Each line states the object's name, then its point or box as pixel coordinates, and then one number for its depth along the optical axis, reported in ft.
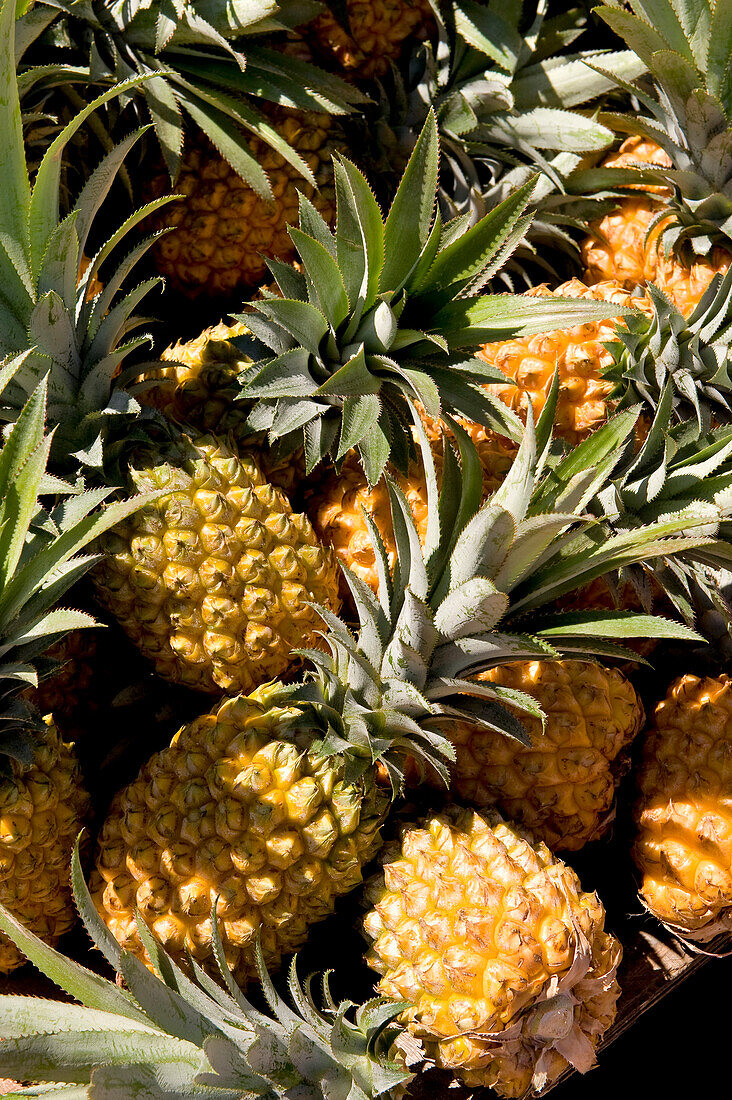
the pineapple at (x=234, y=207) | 2.88
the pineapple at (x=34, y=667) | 2.31
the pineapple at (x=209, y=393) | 2.75
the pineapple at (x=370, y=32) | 2.92
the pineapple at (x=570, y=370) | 2.81
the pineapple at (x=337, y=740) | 2.40
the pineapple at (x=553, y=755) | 2.65
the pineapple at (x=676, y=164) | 2.73
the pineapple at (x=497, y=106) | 2.86
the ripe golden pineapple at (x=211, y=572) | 2.54
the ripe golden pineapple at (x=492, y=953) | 2.45
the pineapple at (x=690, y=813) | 2.71
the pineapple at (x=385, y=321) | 2.50
